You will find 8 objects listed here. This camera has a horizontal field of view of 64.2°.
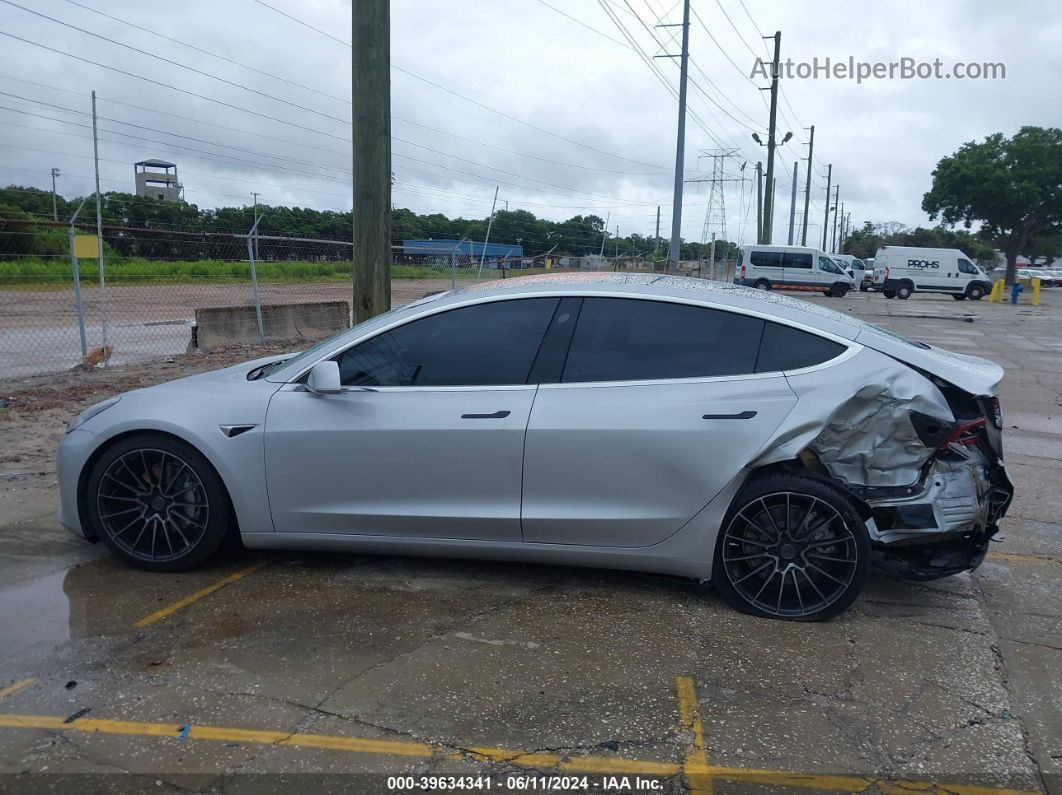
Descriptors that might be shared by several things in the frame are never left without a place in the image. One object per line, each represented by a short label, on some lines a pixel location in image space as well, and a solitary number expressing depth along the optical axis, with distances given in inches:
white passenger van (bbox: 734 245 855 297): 1537.9
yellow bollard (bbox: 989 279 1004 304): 1497.3
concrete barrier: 515.5
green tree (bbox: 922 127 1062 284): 2018.9
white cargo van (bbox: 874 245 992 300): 1524.4
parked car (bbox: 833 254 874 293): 1903.3
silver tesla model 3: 152.9
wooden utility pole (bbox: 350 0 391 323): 278.1
